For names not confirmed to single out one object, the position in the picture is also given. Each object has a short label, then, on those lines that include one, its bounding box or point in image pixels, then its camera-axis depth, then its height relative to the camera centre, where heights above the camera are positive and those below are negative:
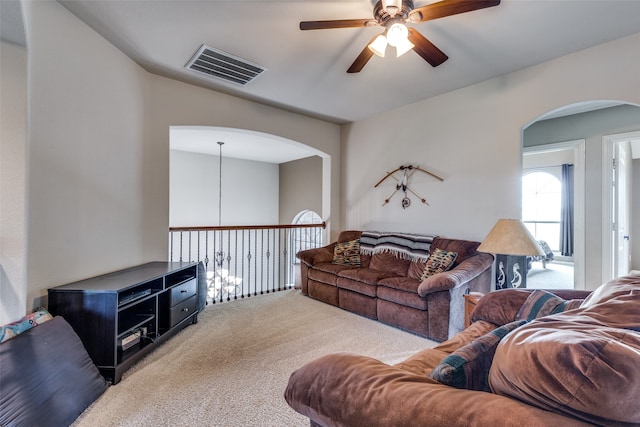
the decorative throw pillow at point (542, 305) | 1.42 -0.47
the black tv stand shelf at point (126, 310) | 1.95 -0.77
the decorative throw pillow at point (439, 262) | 2.97 -0.51
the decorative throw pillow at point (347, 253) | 3.93 -0.56
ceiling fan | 1.68 +1.25
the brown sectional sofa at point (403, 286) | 2.59 -0.78
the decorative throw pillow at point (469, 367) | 0.88 -0.49
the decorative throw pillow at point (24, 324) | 1.56 -0.67
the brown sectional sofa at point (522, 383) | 0.55 -0.41
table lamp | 2.20 -0.27
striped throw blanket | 3.42 -0.39
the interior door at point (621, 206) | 3.42 +0.14
